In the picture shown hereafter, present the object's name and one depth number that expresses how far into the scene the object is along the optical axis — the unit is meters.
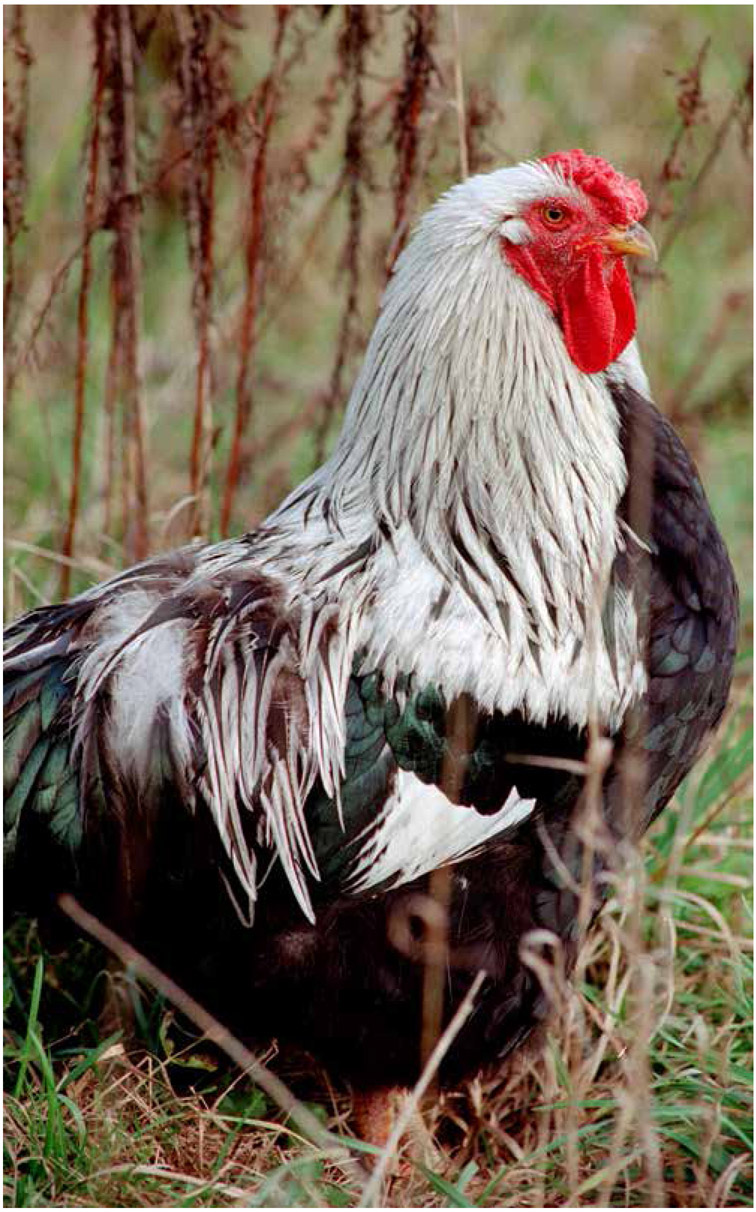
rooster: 5.27
